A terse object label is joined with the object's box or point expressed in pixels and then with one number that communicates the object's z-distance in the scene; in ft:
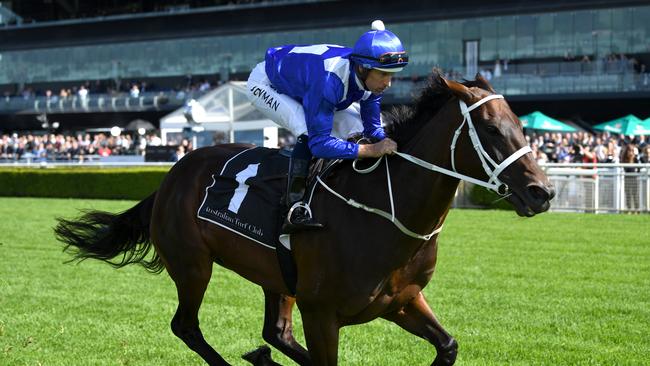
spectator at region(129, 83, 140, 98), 131.48
